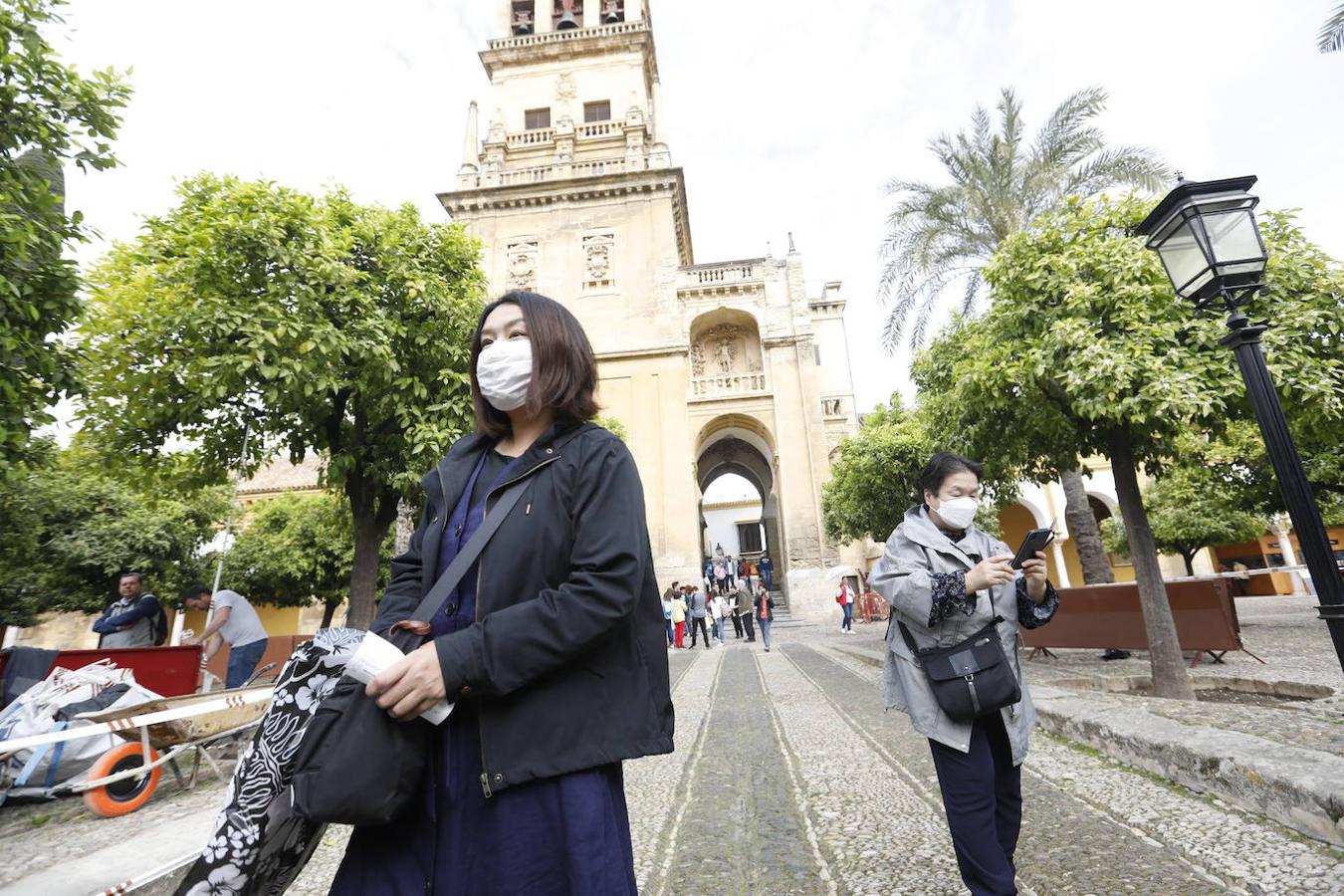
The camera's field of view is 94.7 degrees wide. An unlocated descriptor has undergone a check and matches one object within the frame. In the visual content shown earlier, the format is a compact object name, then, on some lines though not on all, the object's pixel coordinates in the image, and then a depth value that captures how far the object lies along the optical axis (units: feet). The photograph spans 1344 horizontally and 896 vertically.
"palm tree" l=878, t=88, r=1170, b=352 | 38.09
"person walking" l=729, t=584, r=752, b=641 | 55.31
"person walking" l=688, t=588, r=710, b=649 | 50.65
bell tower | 76.13
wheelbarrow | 12.63
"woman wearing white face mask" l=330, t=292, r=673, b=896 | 3.59
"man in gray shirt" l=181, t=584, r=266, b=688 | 19.76
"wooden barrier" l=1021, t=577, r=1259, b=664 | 22.99
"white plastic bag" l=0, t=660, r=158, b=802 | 13.70
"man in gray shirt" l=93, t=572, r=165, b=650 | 19.71
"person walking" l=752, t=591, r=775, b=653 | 43.86
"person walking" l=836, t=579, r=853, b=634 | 55.72
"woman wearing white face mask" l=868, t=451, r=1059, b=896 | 6.43
